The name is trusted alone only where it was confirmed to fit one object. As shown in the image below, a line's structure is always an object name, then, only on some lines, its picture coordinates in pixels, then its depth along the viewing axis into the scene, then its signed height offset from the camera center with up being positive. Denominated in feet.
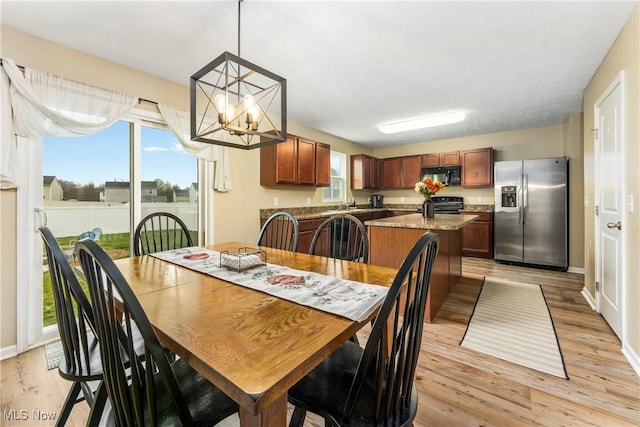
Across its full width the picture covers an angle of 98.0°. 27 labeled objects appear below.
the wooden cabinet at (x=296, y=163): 12.96 +2.53
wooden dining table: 2.13 -1.19
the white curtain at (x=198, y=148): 9.45 +2.42
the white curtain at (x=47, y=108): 6.54 +2.74
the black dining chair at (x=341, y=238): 5.85 -0.56
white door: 7.16 +0.31
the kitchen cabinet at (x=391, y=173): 20.43 +3.01
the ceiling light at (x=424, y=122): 13.01 +4.52
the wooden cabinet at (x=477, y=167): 16.80 +2.85
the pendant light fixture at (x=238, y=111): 4.89 +1.98
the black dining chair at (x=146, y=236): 6.86 -0.60
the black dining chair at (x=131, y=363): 2.31 -1.33
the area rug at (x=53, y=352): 6.41 -3.45
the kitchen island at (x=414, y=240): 8.68 -1.05
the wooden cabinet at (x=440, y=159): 18.04 +3.63
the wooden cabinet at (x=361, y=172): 19.27 +2.94
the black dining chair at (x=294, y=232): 6.90 -0.47
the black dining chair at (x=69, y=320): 3.20 -1.37
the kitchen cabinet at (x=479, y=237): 16.49 -1.41
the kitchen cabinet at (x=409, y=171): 19.52 +3.03
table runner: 3.40 -1.08
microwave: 17.93 +2.61
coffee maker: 21.76 +1.02
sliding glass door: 7.82 +0.96
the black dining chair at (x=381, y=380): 2.61 -1.87
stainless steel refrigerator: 13.83 +0.08
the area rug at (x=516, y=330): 6.56 -3.31
